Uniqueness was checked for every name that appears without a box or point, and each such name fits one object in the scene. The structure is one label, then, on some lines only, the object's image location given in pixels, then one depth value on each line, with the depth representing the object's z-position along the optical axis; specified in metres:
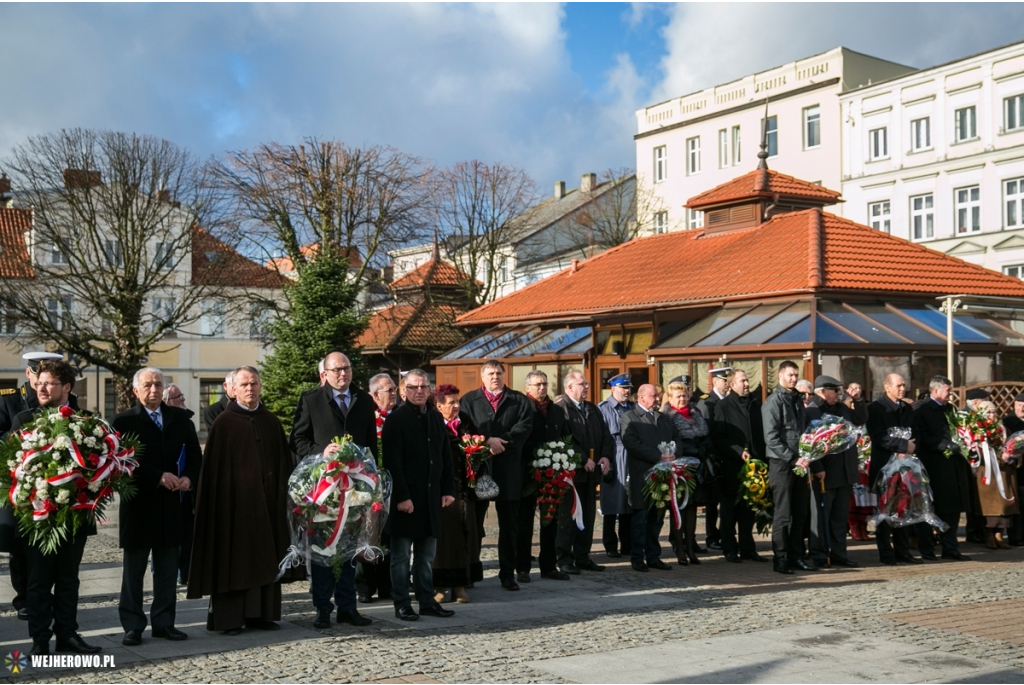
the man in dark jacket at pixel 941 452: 13.81
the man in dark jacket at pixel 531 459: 11.65
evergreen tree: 30.28
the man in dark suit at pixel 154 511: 8.39
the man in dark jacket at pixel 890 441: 13.10
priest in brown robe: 8.57
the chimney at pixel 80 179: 36.84
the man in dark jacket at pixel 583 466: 11.98
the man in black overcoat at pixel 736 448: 13.00
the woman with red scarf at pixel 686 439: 12.85
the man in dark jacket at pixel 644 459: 12.40
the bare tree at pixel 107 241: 36.59
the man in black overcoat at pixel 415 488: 9.43
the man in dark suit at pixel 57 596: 7.83
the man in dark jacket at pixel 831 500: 12.65
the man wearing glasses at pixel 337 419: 9.09
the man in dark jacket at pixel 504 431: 11.00
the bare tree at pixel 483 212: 42.81
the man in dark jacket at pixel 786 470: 12.25
